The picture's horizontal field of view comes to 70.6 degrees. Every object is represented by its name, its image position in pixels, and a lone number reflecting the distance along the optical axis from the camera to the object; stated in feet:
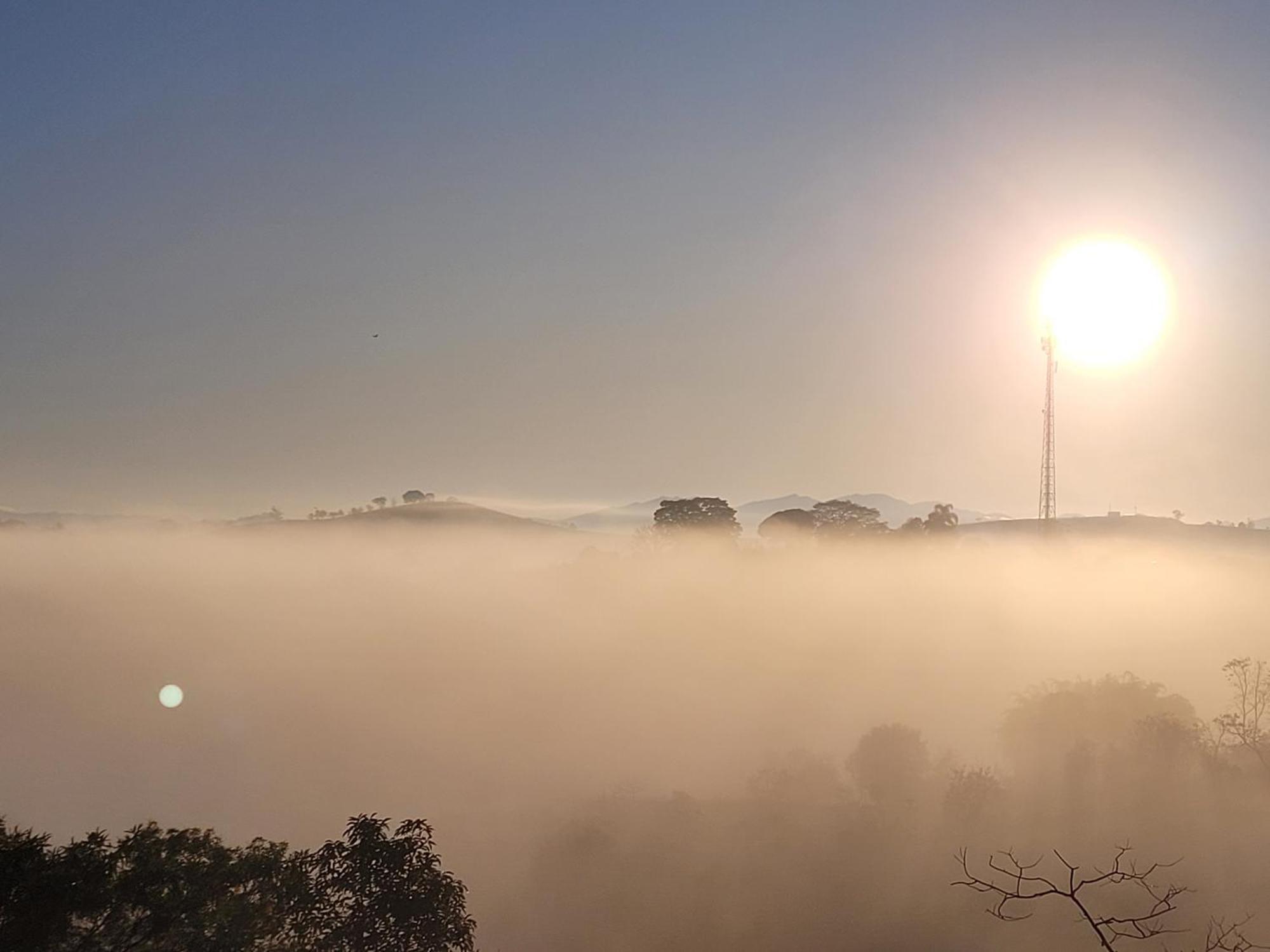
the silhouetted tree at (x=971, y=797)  214.69
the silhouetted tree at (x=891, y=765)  225.97
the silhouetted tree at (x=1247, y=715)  223.10
